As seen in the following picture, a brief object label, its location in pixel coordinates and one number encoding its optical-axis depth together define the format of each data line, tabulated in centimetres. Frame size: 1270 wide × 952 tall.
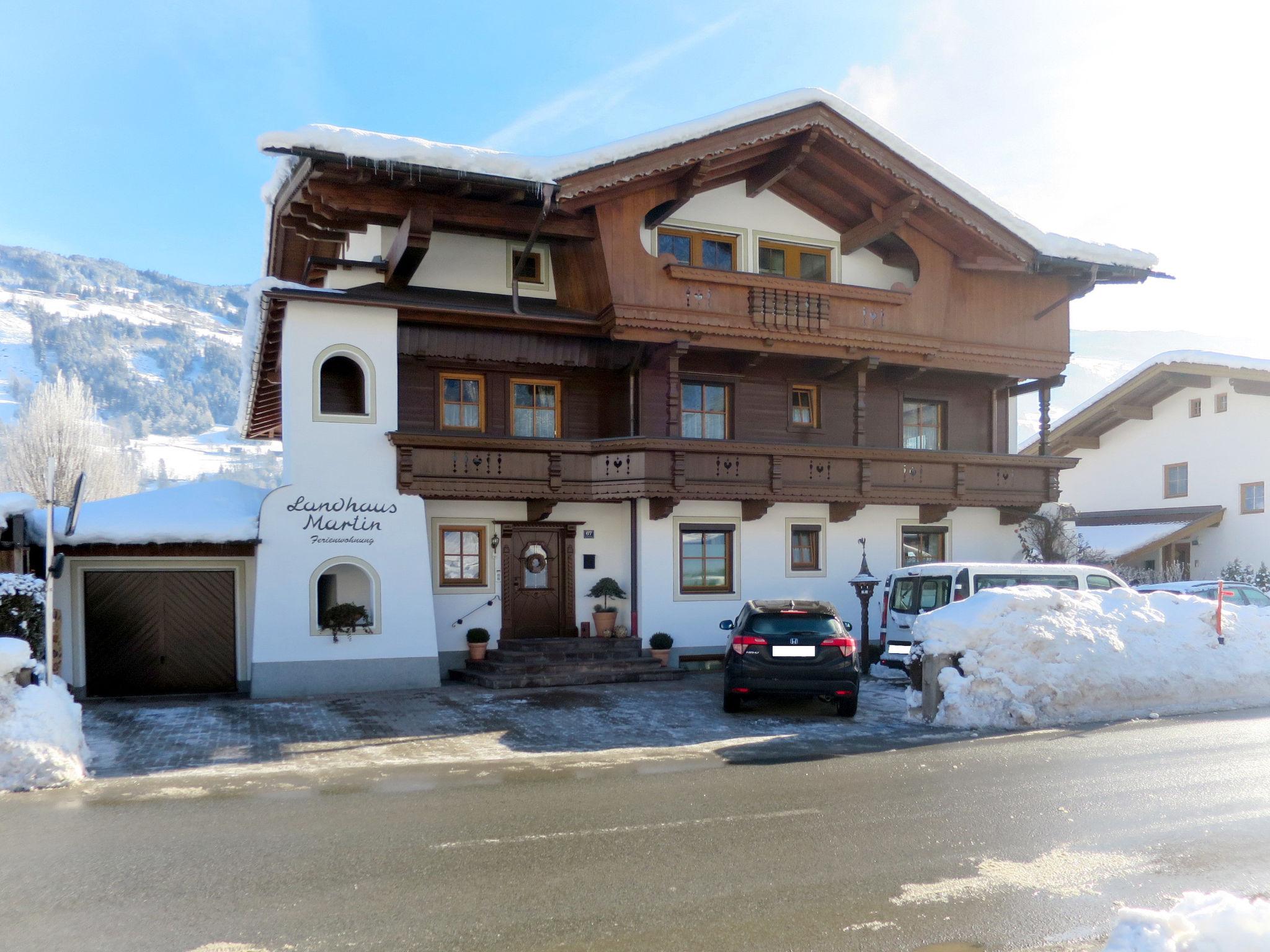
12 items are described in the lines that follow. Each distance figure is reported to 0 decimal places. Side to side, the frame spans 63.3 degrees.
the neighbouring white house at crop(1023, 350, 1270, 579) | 2875
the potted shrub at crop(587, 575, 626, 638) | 2006
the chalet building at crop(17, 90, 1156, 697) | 1744
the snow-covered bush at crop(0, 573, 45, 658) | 1236
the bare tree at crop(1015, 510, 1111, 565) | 2336
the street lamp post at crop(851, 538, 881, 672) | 1967
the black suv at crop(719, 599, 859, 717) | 1355
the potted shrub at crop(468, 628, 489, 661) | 1894
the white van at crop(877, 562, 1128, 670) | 1697
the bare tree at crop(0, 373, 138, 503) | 4741
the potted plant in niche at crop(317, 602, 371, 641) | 1716
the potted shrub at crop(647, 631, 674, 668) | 1969
